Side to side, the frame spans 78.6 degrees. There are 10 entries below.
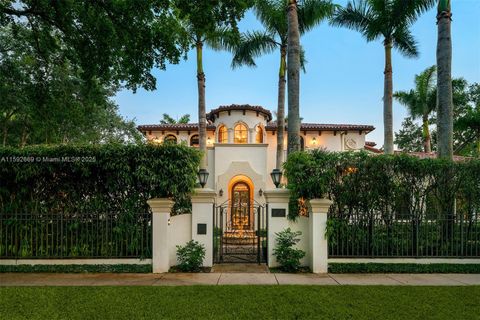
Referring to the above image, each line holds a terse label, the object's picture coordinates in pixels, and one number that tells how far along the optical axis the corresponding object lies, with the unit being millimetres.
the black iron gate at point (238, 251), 8805
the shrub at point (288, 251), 7844
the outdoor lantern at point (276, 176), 9145
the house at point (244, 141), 17625
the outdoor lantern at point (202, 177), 8523
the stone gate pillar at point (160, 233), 7770
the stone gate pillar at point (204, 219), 8227
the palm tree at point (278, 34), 15211
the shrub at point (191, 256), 7812
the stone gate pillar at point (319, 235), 7801
